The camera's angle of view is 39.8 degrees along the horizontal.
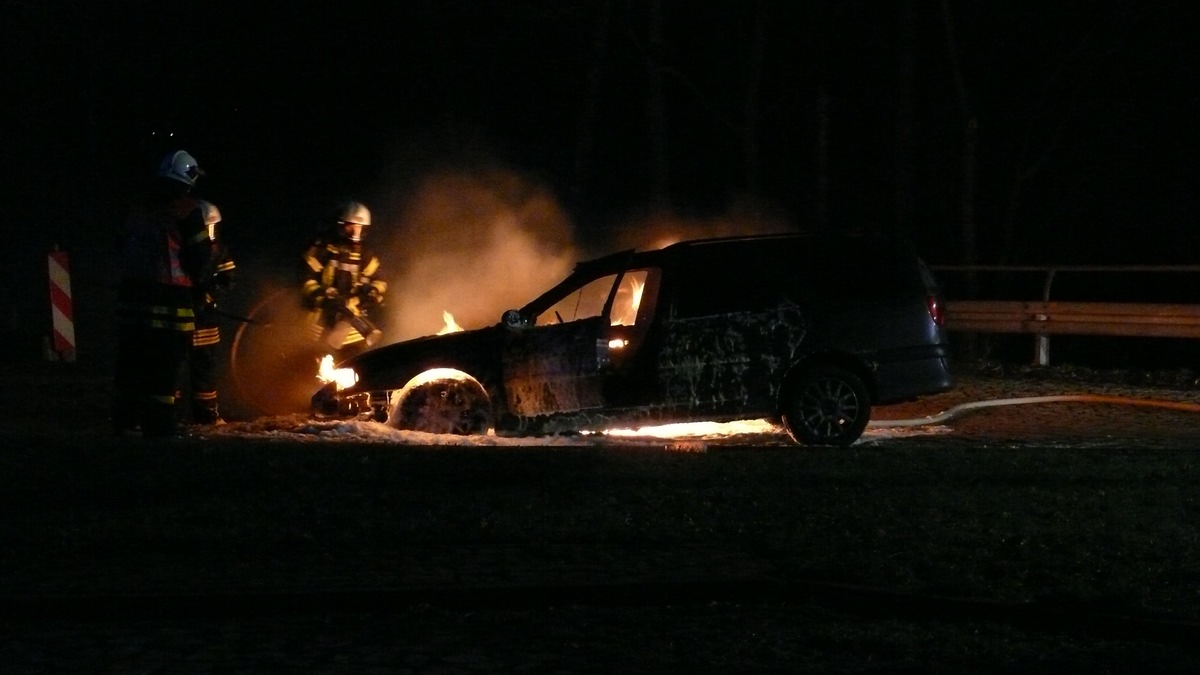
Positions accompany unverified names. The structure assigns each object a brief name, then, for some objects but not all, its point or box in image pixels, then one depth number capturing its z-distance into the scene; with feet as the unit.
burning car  41.57
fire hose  48.60
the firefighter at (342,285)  47.50
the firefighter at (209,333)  41.96
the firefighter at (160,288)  39.52
